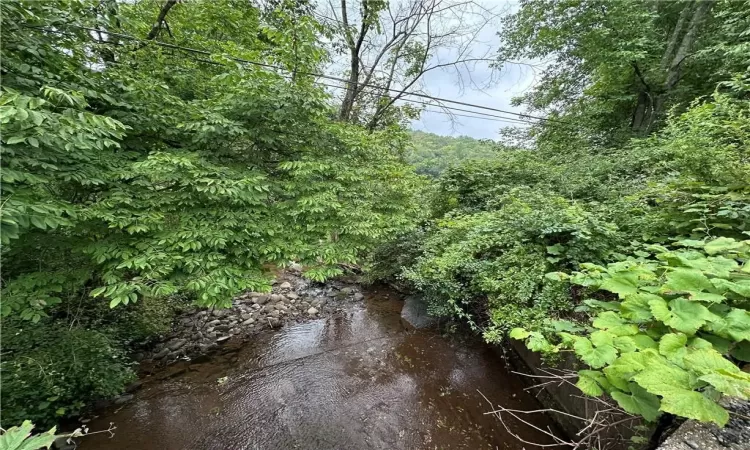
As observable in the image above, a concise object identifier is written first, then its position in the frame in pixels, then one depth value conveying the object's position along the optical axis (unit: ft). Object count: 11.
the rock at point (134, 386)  12.71
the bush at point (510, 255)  10.28
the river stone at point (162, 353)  14.92
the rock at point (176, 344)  15.55
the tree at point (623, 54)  21.61
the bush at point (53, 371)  9.05
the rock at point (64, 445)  9.42
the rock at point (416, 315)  18.78
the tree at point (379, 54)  24.20
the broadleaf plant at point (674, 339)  3.67
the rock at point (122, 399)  12.08
